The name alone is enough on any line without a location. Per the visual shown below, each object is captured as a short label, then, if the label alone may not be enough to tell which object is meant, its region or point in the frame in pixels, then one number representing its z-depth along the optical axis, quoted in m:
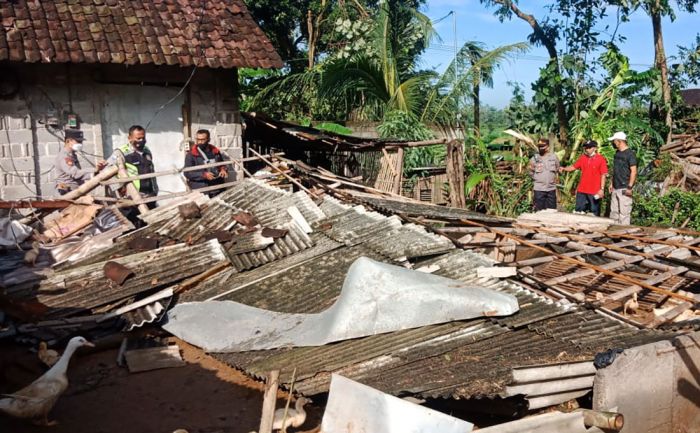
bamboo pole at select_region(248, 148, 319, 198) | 9.73
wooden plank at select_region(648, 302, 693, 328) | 5.55
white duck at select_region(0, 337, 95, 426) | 5.13
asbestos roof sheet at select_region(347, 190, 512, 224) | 8.71
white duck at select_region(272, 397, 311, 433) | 4.74
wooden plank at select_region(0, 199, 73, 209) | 8.82
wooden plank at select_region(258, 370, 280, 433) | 3.72
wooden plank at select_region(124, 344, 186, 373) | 6.46
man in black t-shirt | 10.70
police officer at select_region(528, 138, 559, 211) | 11.28
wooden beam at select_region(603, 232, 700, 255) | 7.54
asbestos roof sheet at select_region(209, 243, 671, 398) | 4.91
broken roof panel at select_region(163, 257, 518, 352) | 5.80
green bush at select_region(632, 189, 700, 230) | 12.58
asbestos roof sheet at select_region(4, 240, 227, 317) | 7.32
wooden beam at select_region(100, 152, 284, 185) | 9.25
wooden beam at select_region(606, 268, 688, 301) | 6.20
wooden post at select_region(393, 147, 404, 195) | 12.39
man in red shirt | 10.98
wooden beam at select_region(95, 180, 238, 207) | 9.26
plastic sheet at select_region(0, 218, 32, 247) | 8.73
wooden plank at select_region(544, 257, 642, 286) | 6.51
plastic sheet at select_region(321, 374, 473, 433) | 3.96
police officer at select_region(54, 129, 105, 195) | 9.80
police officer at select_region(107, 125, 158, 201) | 9.88
